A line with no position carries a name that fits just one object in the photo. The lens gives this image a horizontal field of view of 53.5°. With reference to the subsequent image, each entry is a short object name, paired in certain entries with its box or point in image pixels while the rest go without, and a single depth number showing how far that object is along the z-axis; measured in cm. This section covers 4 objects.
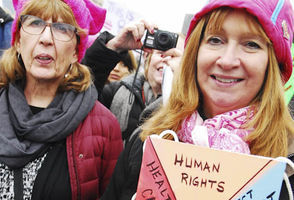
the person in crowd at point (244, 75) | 104
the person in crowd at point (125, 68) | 292
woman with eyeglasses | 144
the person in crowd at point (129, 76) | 186
